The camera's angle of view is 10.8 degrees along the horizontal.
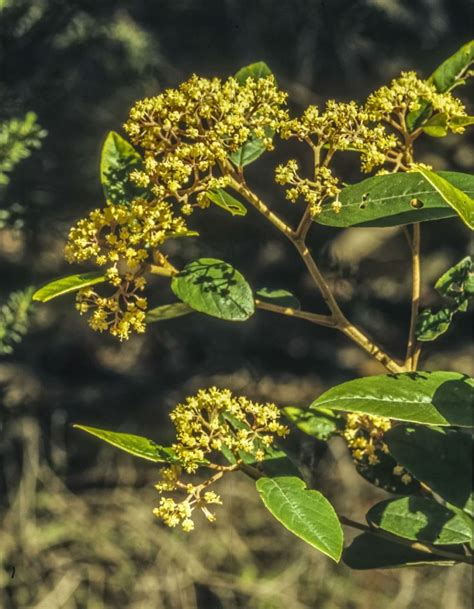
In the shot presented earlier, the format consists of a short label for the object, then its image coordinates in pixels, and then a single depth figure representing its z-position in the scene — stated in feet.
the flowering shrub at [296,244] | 3.56
